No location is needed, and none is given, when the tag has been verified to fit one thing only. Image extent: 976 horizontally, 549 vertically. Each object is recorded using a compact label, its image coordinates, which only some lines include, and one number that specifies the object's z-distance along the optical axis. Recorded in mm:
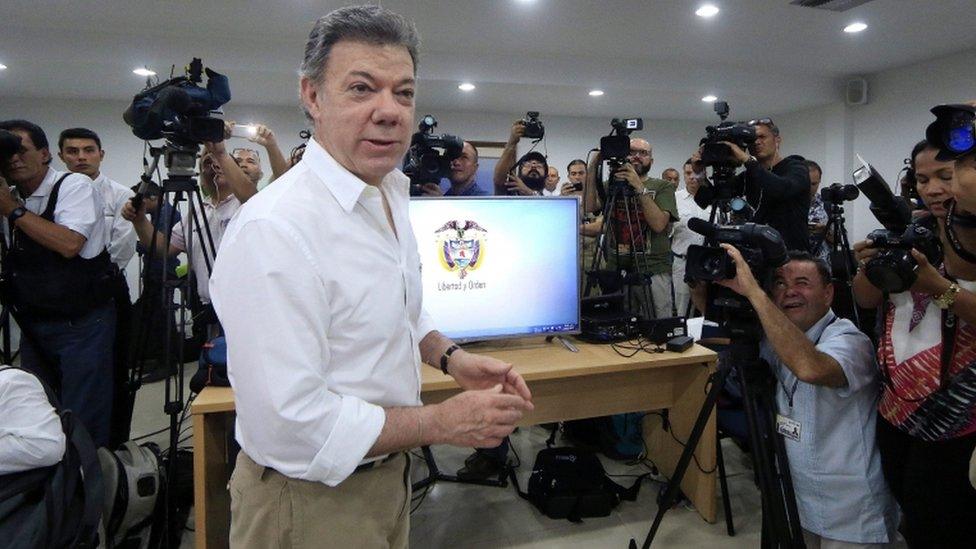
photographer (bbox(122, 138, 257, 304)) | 2291
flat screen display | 1984
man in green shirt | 2811
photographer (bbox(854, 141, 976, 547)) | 1322
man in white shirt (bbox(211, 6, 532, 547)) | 737
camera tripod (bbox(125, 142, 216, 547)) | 1769
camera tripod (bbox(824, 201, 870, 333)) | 2812
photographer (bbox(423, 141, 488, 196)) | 2787
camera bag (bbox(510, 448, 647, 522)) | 2213
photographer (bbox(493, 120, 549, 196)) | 2785
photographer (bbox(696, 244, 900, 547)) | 1515
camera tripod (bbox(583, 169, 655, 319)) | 2627
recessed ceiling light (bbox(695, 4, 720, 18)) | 3972
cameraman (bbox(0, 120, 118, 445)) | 2146
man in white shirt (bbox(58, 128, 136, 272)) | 2678
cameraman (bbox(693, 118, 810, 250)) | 2438
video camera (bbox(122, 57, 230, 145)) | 1647
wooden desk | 1544
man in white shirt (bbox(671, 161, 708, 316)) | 3896
